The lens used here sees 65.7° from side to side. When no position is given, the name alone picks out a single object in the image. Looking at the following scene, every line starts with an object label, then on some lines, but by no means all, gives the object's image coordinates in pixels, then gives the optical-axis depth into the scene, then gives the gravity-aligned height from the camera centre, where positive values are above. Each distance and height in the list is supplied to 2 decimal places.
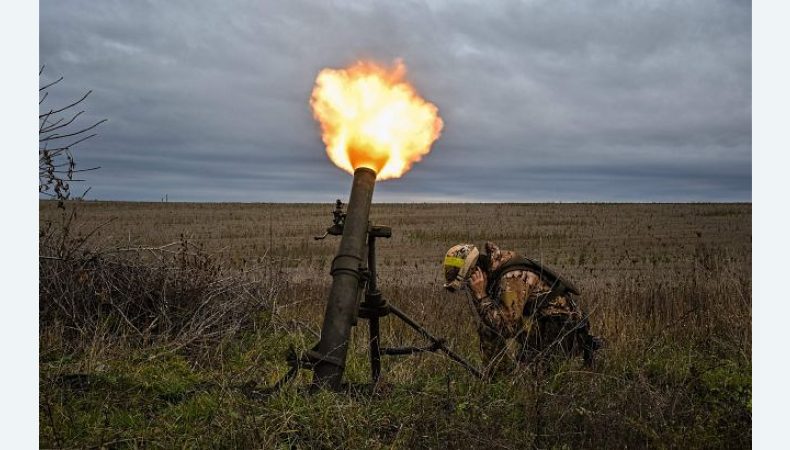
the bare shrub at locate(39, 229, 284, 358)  7.50 -0.98
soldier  5.98 -0.76
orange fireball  5.78 +0.82
